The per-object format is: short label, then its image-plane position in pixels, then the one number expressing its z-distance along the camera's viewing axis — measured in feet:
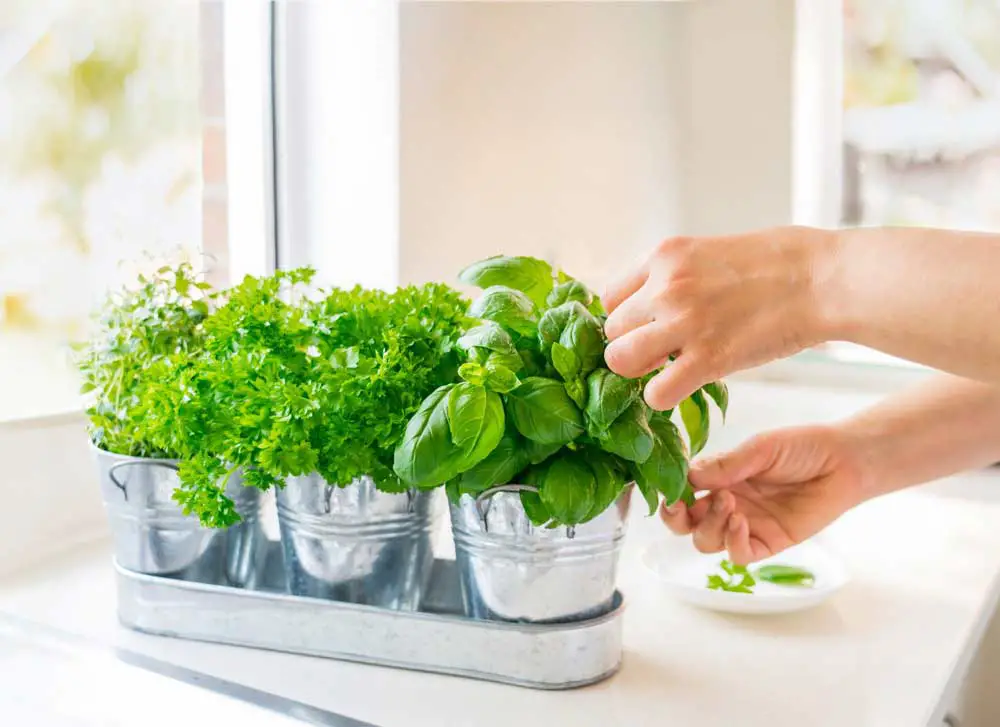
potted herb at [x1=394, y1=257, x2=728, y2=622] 2.24
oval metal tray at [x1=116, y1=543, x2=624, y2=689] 2.54
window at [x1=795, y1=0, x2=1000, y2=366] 4.93
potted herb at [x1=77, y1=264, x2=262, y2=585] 2.75
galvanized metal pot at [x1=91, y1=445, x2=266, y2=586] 2.75
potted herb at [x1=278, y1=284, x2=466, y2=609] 2.44
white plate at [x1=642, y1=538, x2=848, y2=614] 3.06
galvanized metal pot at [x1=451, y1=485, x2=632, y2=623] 2.45
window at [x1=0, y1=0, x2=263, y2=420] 3.76
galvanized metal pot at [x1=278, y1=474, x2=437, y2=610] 2.62
